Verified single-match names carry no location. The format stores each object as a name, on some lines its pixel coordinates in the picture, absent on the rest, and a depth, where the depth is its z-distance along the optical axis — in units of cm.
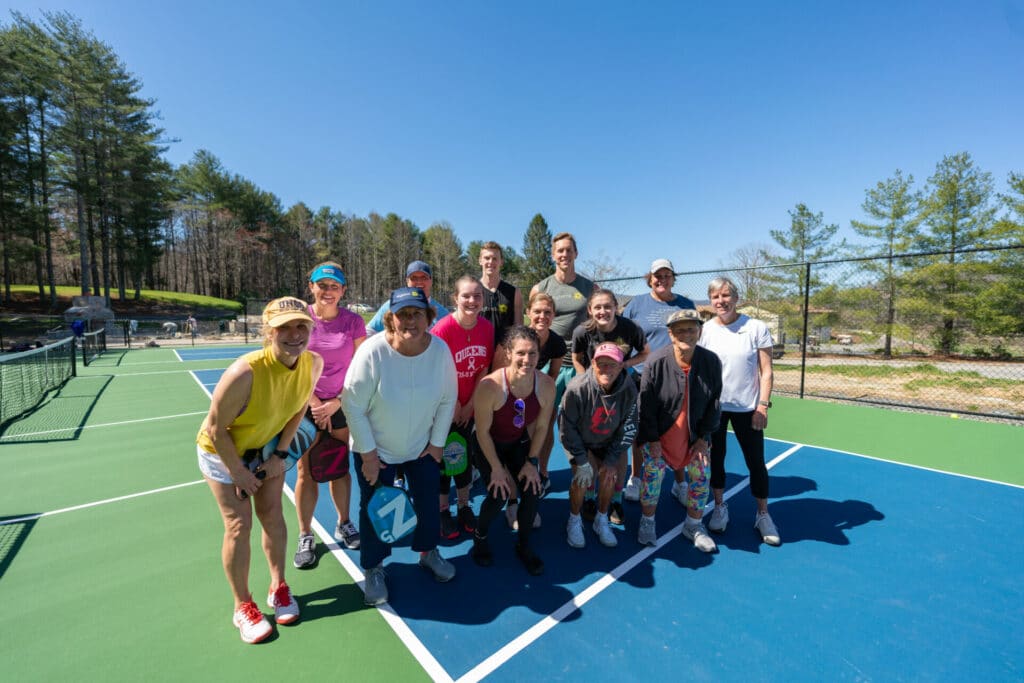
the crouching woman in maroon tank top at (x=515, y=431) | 289
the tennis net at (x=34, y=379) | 734
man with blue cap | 369
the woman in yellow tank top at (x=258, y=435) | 208
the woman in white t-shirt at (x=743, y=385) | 333
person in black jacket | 313
